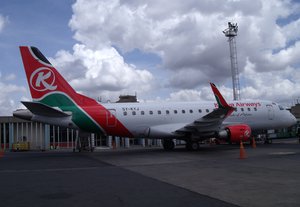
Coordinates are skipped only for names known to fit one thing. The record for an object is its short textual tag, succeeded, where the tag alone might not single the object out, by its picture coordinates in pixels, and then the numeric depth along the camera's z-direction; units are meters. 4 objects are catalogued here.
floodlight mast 41.57
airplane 16.98
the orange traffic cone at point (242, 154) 13.55
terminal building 36.15
